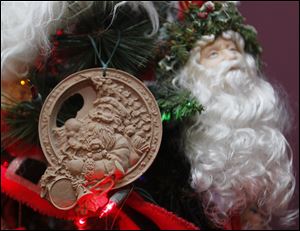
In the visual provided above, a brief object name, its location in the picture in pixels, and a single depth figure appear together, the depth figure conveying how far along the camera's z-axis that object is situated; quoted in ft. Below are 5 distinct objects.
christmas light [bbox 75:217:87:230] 1.84
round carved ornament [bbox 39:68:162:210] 1.83
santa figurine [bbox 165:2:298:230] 2.07
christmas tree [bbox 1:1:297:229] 1.90
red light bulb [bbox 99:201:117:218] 1.84
